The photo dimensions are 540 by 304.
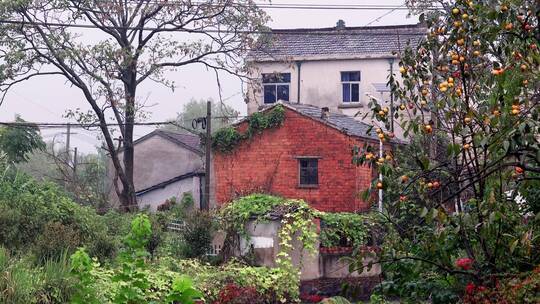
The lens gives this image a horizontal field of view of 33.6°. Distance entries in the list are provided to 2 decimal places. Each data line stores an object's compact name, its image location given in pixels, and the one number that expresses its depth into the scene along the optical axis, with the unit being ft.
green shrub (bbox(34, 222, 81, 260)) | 53.57
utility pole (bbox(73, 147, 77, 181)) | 132.35
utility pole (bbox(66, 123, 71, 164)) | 152.21
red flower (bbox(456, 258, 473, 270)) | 28.27
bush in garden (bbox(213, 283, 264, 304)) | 61.72
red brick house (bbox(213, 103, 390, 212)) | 105.70
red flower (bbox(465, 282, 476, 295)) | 26.81
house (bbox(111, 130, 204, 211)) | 148.16
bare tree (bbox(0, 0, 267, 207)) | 102.89
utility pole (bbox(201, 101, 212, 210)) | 103.35
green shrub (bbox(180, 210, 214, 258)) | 79.97
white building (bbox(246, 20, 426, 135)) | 132.16
